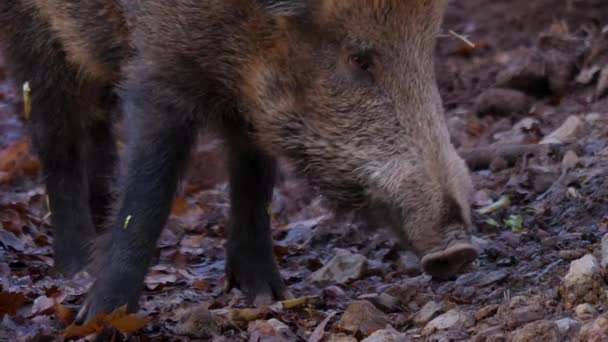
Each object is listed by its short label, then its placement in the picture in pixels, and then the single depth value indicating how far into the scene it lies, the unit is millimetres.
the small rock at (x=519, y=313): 7695
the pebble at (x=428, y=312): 8695
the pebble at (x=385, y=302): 9312
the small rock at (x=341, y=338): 8392
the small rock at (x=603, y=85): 14797
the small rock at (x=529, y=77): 15883
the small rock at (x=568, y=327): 7242
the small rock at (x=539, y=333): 7191
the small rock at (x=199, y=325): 8828
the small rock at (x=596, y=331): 6887
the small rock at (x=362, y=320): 8570
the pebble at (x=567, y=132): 13415
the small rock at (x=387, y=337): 8016
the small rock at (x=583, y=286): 7750
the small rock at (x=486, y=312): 8172
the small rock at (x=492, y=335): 7496
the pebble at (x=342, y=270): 10614
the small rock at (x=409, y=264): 10664
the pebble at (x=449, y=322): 8195
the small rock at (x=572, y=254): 8984
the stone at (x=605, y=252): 7986
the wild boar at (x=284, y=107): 8453
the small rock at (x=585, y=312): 7488
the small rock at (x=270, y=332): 8656
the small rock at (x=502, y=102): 15609
